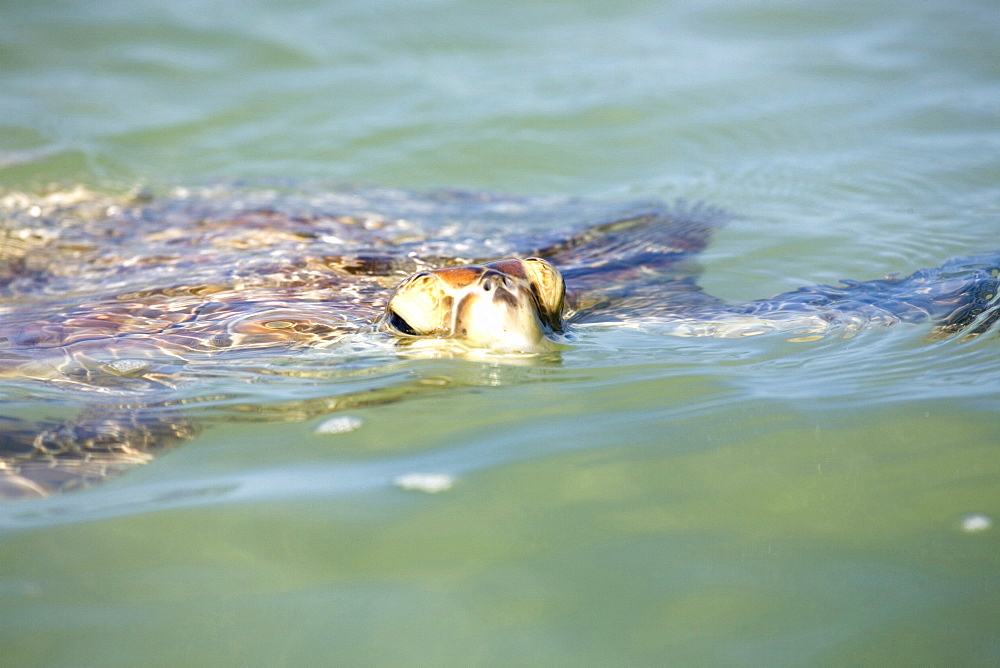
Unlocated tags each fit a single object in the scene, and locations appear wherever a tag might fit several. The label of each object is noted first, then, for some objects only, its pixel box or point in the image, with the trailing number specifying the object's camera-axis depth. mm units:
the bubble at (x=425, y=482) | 4330
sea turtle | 5469
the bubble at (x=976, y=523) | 3980
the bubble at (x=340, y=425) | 4967
